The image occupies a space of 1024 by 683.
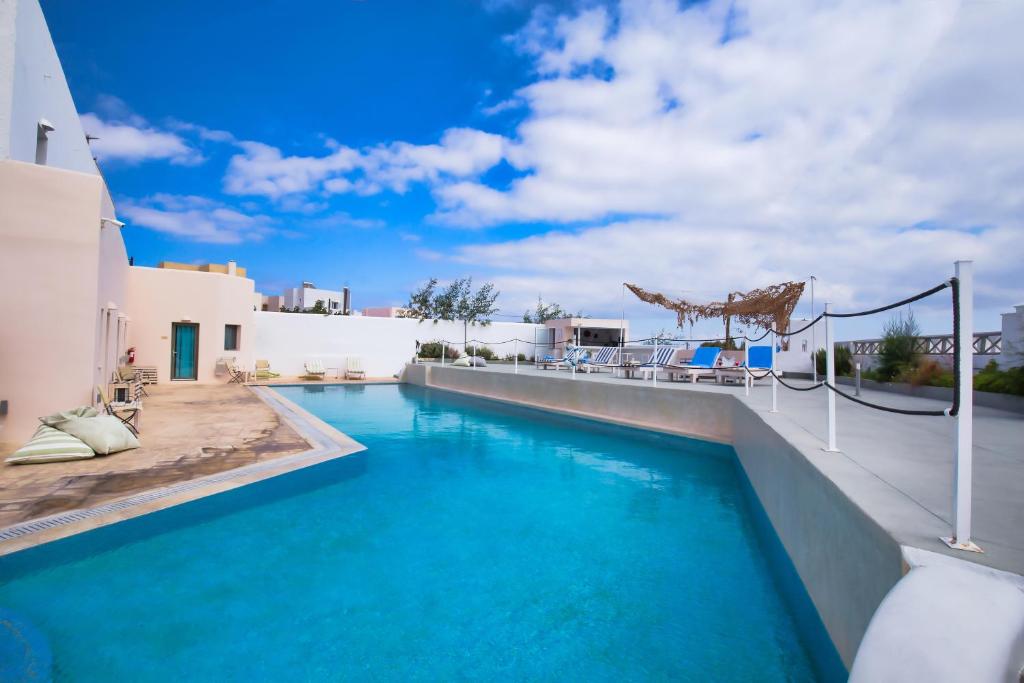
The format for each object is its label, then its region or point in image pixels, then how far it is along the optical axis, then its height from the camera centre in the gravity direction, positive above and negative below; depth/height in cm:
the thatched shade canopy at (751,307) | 1266 +128
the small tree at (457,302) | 3008 +276
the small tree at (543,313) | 4162 +308
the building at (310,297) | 5953 +581
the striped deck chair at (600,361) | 1495 -30
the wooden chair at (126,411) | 688 -99
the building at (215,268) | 1820 +274
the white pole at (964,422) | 184 -23
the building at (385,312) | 4198 +301
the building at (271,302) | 5577 +496
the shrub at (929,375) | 842 -29
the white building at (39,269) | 626 +89
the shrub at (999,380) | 685 -29
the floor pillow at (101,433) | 573 -108
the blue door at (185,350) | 1530 -26
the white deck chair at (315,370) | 1944 -98
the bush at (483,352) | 2388 -17
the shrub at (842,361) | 1183 -10
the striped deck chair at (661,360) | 1234 -18
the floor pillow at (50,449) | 527 -119
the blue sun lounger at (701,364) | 1130 -24
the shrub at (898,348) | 995 +20
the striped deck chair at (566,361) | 1522 -35
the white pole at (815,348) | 1205 +21
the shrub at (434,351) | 2322 -18
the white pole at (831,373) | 354 -11
